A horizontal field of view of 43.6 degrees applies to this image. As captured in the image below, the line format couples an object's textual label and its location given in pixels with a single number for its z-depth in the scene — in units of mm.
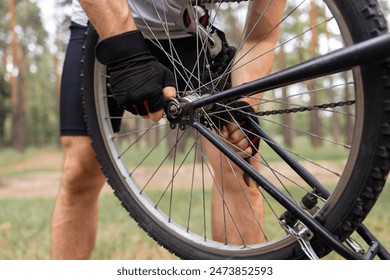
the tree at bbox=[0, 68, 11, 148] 9675
